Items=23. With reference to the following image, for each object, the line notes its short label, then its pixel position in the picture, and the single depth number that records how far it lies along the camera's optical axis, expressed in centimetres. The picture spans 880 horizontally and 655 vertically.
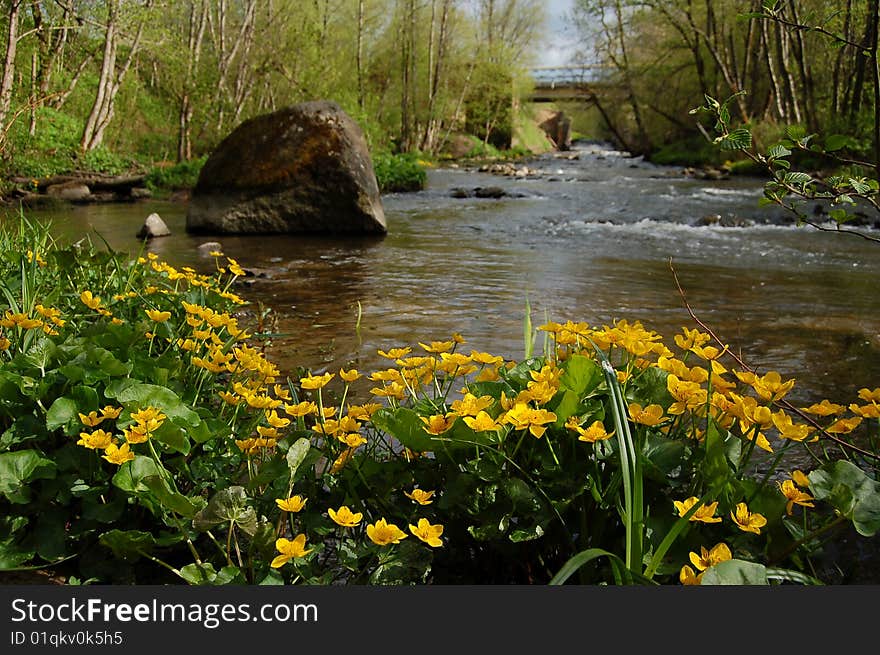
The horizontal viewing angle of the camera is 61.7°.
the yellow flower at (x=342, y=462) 136
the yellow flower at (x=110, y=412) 140
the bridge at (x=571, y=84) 2988
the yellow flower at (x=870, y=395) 142
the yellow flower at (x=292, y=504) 114
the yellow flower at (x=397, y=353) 156
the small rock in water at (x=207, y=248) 634
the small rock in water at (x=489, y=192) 1266
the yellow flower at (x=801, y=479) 121
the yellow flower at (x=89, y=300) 207
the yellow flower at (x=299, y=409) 138
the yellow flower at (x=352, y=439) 131
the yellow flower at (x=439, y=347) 153
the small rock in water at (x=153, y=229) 723
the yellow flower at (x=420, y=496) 121
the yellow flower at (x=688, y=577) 103
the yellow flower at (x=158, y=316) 186
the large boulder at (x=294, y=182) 762
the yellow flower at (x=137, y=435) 127
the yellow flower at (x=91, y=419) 132
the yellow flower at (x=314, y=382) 140
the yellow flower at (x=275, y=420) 137
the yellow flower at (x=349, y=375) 158
